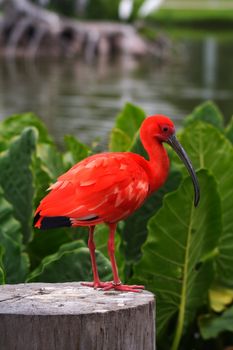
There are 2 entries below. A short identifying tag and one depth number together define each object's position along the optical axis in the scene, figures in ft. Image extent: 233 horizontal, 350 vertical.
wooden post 19.66
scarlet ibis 20.25
